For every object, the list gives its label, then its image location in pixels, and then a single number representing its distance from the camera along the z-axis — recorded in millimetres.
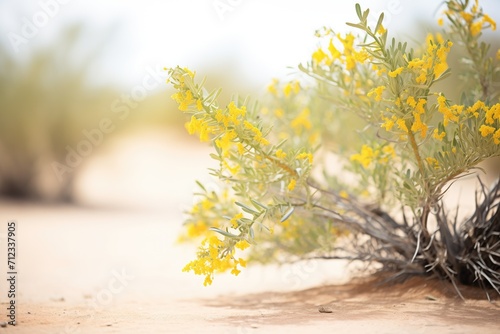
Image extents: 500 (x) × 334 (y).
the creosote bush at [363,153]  2943
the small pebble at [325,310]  3124
